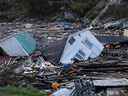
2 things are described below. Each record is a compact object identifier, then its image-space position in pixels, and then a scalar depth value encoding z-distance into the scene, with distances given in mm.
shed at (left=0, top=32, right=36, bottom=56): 19844
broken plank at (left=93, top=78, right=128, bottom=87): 15616
